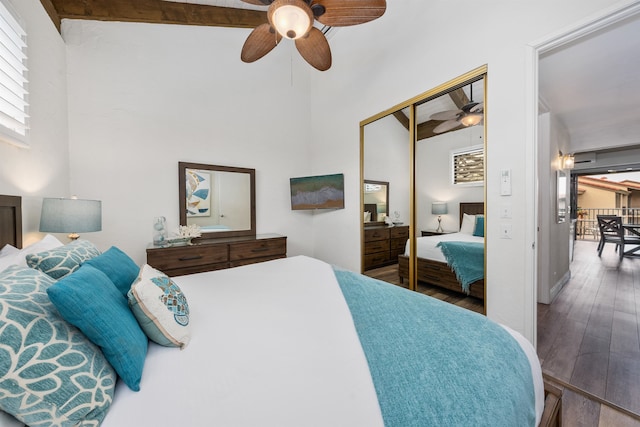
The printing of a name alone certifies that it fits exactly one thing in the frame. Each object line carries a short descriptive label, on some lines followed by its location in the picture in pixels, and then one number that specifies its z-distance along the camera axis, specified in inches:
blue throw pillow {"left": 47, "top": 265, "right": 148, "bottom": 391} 25.5
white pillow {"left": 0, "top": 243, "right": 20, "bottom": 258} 49.8
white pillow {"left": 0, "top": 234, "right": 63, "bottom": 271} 41.3
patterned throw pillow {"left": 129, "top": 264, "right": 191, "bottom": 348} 34.9
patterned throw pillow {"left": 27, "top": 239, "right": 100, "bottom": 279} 39.2
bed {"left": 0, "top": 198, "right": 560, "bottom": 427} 24.6
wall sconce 137.9
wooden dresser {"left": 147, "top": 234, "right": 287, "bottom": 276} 95.4
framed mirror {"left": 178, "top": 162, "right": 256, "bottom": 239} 113.1
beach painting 132.3
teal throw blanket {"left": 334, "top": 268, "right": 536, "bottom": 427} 25.9
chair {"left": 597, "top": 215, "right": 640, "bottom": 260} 184.9
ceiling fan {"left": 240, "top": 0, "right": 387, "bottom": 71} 61.4
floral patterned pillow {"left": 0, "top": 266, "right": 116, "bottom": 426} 20.3
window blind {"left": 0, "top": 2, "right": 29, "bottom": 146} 55.7
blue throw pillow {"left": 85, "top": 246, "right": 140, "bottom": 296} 41.2
